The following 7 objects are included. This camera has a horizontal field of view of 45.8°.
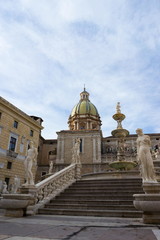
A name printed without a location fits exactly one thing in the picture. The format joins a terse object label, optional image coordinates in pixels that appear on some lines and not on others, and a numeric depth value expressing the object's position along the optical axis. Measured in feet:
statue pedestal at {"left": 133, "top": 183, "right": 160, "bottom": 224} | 18.28
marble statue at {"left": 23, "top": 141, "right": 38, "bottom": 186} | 26.43
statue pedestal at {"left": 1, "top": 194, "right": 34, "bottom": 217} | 22.27
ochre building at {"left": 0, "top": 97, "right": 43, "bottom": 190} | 80.33
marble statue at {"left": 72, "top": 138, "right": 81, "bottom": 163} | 49.42
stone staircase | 24.02
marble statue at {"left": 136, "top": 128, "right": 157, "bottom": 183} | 21.61
